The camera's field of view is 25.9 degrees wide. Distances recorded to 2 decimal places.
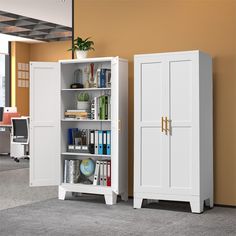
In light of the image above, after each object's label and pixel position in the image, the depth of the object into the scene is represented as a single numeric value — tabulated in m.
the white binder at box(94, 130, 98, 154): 6.04
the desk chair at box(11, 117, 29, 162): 10.95
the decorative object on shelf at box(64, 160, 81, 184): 6.17
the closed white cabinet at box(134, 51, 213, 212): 5.33
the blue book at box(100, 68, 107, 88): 6.05
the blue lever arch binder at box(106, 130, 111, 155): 5.93
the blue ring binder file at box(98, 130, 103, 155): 5.98
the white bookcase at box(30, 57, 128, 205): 5.83
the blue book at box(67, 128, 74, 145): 6.31
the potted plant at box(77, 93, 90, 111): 6.23
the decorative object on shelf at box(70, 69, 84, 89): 6.44
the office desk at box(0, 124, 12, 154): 12.26
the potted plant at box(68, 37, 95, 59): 6.30
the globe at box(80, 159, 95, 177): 6.17
